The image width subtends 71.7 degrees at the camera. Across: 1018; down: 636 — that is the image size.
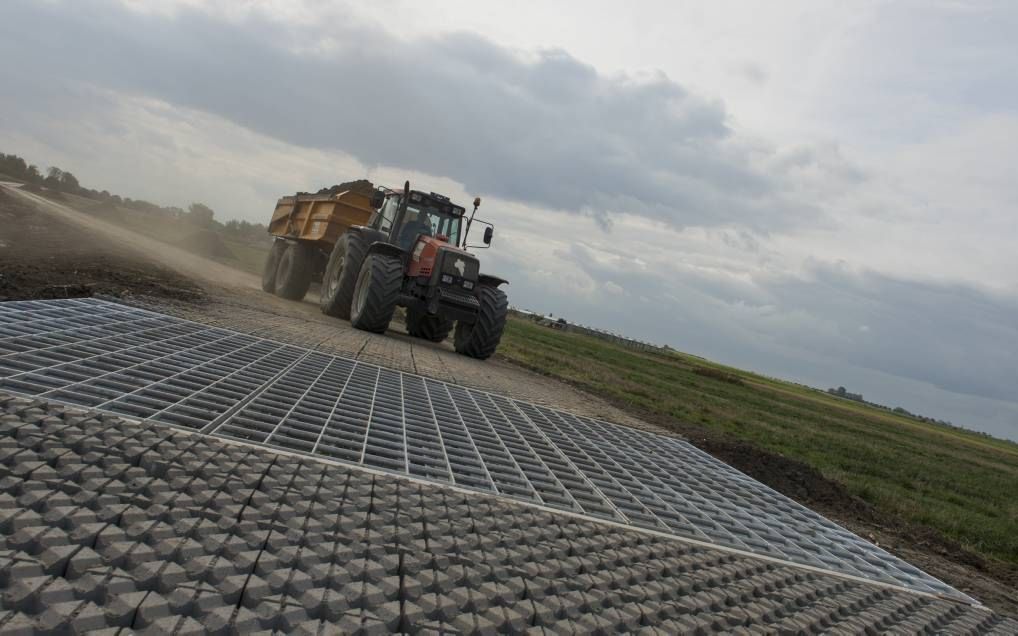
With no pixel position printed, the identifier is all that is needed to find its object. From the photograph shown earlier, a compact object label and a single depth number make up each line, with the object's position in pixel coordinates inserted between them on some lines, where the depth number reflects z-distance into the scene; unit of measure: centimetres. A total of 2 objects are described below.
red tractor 1069
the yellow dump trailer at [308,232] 1398
